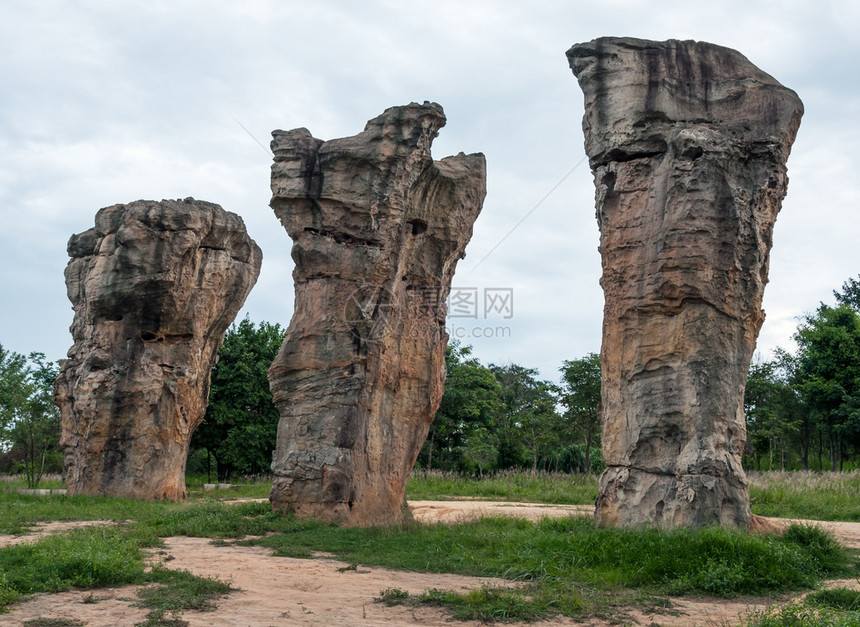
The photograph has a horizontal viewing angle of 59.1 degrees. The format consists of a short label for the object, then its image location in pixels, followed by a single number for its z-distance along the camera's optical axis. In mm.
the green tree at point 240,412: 25406
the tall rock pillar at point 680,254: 8859
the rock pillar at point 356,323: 10953
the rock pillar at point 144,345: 16188
